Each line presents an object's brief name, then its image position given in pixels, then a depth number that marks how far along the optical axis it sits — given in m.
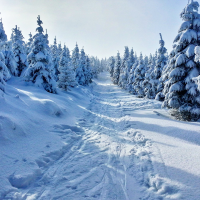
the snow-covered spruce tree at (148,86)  28.15
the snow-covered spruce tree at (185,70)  11.48
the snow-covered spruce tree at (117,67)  59.28
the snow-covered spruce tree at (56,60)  40.69
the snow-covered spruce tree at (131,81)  38.96
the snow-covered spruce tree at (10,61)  22.66
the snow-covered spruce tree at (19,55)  28.06
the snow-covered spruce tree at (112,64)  81.68
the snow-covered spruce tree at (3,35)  9.08
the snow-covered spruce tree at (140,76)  32.88
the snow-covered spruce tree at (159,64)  25.08
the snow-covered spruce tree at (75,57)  43.58
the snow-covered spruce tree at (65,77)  24.85
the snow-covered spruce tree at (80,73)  42.69
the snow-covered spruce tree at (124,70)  48.53
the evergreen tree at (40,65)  18.64
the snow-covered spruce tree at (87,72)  48.62
